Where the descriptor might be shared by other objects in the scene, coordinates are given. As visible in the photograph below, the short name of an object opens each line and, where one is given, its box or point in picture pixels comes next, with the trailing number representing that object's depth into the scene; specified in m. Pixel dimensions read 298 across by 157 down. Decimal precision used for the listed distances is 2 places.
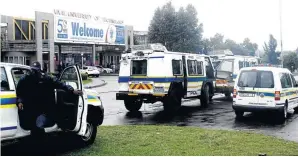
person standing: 6.28
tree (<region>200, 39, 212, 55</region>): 52.89
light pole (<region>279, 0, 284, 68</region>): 33.81
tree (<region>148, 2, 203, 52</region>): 51.78
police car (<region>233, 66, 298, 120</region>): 11.76
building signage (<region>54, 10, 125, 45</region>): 44.78
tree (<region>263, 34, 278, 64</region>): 56.69
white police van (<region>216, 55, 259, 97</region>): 19.17
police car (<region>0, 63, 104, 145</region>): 6.21
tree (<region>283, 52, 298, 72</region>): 56.06
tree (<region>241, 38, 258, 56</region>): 92.43
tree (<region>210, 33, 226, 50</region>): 80.25
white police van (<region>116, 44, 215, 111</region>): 13.37
